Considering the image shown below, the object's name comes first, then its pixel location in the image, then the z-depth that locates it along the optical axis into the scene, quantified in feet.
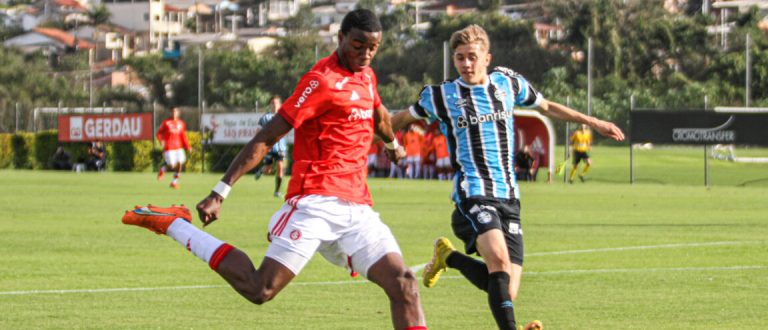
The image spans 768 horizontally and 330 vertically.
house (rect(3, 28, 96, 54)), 579.72
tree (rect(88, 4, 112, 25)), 637.75
